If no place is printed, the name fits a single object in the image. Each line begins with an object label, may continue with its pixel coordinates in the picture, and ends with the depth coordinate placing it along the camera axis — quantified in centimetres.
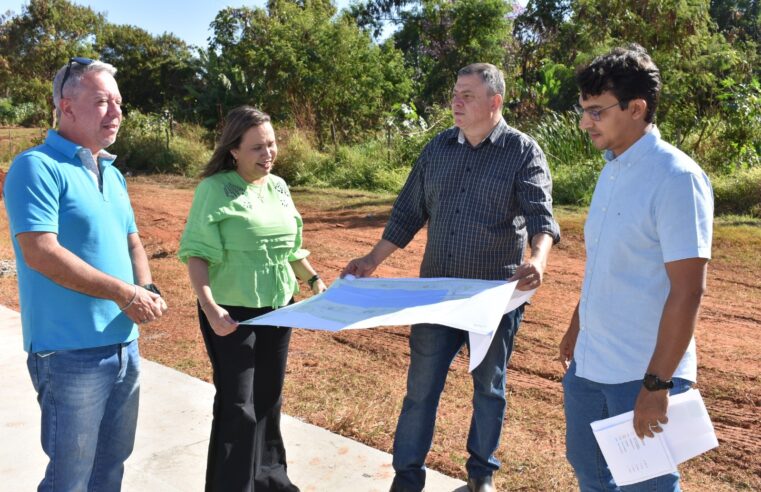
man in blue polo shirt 266
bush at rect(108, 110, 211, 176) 2197
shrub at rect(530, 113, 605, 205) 1355
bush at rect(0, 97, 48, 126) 3872
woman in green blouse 340
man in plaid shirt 363
